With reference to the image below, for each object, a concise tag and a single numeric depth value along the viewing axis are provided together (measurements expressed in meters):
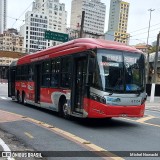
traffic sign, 35.78
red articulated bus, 11.53
